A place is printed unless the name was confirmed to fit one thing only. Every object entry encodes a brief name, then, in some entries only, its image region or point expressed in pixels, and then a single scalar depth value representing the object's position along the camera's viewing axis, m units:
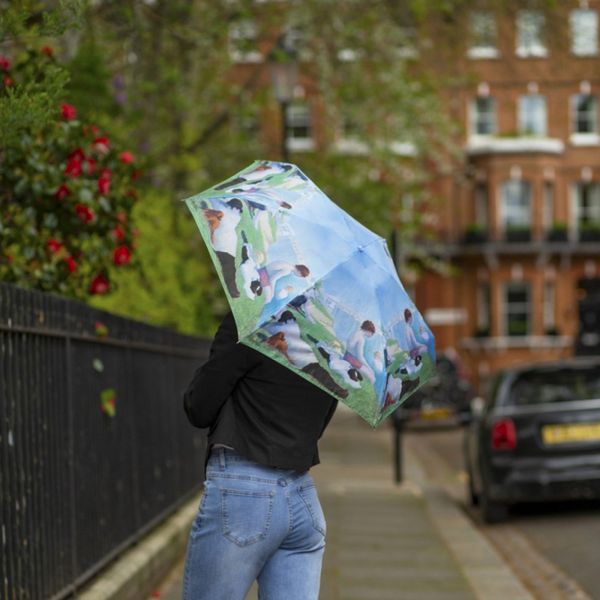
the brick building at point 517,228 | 54.78
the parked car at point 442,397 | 34.75
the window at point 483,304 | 56.09
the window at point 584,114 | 55.88
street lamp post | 19.19
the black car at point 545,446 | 13.10
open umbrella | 4.25
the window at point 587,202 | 56.31
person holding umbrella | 4.36
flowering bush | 7.85
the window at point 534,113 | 55.62
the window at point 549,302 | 55.53
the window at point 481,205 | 55.93
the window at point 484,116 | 55.97
